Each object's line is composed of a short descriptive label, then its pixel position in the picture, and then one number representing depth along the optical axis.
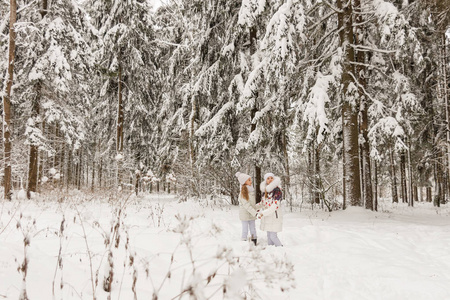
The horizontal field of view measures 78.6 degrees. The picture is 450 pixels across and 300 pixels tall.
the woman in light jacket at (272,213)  5.10
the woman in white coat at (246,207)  5.57
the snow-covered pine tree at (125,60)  14.15
